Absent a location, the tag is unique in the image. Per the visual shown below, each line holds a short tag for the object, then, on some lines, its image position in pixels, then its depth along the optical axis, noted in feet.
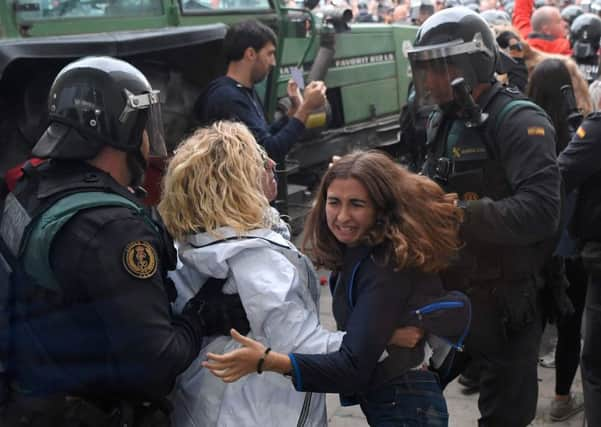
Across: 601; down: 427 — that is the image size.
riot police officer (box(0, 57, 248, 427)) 5.99
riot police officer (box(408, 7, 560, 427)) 8.22
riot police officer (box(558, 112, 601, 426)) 9.93
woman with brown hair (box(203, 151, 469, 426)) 6.36
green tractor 11.34
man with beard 13.00
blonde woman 6.45
